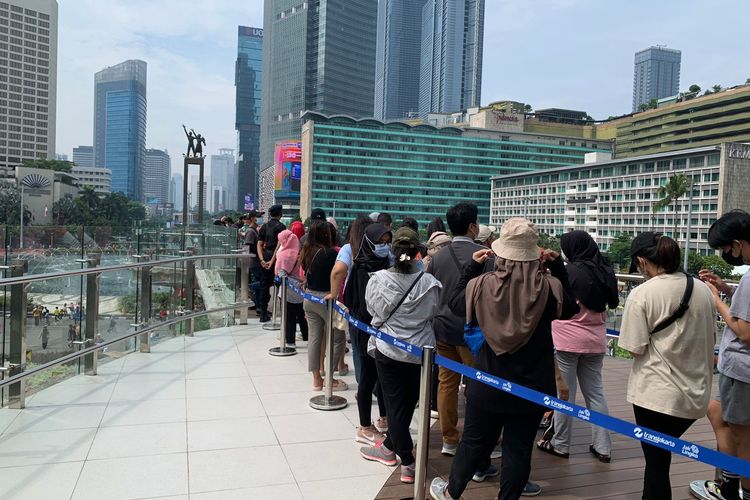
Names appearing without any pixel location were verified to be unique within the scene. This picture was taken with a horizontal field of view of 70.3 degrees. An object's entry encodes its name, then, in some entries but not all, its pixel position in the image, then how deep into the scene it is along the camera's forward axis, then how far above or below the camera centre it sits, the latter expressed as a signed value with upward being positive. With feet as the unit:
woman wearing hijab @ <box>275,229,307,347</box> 20.40 -1.94
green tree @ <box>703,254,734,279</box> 184.95 -11.56
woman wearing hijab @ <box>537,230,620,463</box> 11.71 -2.36
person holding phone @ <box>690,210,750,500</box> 8.96 -2.10
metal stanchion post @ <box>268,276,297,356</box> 20.46 -5.15
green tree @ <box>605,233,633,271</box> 250.57 -10.01
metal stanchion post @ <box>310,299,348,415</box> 14.94 -5.07
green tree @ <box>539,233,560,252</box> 282.40 -8.05
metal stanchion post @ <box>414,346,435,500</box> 9.26 -3.54
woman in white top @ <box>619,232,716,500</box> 8.64 -1.91
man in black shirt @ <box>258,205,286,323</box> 25.10 -1.26
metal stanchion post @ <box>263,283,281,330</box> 26.27 -5.27
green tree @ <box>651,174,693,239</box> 247.09 +19.91
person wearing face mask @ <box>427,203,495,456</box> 11.78 -2.03
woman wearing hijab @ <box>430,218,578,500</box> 8.19 -1.77
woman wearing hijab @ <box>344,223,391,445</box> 12.62 -1.91
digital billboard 431.84 +38.04
